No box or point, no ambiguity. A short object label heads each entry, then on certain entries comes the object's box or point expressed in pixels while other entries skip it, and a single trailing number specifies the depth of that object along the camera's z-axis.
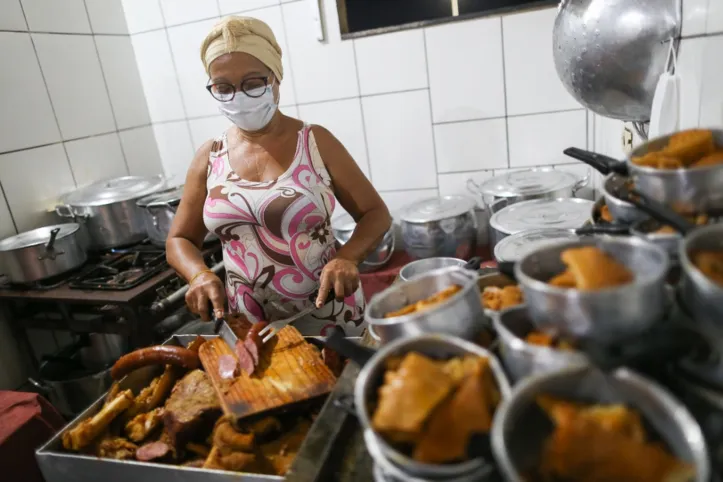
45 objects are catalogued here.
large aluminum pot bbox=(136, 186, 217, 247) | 2.19
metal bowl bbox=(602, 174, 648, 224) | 0.62
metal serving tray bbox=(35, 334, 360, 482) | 0.86
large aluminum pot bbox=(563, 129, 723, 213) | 0.55
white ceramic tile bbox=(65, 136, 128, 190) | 2.46
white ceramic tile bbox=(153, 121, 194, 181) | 2.87
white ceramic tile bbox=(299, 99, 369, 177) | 2.50
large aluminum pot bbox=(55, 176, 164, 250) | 2.25
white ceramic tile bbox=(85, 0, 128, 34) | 2.60
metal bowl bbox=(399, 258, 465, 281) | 1.46
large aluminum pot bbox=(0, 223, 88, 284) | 1.95
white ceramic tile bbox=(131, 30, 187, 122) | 2.75
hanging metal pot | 1.00
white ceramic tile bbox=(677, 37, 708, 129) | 0.91
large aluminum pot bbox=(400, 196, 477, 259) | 2.08
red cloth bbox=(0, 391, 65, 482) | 1.37
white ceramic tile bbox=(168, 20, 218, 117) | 2.62
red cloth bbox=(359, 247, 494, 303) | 2.28
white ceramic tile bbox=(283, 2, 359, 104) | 2.41
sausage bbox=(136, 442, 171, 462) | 0.97
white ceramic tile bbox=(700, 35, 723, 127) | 0.83
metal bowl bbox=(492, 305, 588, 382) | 0.45
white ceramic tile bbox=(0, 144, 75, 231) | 2.14
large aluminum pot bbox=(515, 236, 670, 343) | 0.45
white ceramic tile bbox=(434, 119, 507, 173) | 2.32
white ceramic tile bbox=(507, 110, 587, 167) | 2.21
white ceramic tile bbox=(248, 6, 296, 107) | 2.44
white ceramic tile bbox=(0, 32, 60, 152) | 2.13
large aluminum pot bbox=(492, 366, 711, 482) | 0.39
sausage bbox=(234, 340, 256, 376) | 1.02
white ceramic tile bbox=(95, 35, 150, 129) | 2.67
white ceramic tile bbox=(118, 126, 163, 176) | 2.77
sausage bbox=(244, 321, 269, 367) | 1.05
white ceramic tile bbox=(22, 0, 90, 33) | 2.29
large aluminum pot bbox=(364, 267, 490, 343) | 0.58
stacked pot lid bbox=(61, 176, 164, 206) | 2.26
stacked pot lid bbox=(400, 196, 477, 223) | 2.09
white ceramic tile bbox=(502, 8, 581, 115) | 2.13
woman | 1.42
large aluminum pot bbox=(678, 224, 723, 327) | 0.45
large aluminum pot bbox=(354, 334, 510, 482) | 0.45
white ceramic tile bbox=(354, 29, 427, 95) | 2.31
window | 2.21
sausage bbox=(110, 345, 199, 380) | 1.17
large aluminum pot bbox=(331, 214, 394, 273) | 2.31
